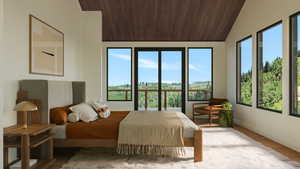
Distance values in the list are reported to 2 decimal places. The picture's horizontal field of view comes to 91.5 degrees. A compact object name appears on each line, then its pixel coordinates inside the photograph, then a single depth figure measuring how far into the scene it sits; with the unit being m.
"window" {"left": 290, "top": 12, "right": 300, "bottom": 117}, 2.43
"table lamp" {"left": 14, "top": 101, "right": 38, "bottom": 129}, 1.88
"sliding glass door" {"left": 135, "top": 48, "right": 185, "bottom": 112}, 4.70
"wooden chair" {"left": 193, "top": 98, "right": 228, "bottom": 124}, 3.87
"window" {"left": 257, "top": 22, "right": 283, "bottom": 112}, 2.82
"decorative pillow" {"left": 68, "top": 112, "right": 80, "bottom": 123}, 2.35
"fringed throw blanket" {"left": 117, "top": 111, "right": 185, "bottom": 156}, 2.08
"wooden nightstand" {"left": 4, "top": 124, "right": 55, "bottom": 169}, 1.72
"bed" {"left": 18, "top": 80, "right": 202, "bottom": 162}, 2.11
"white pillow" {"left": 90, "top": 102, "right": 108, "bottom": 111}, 2.70
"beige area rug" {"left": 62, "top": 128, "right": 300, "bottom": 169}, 1.99
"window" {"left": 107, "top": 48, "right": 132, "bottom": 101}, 4.71
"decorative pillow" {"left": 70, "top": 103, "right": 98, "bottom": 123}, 2.39
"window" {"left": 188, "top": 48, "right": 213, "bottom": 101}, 4.73
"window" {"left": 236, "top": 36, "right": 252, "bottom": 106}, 3.66
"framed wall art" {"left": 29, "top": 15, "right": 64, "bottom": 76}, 2.33
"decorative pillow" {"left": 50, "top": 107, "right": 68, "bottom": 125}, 2.27
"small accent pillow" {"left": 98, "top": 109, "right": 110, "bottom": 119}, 2.62
